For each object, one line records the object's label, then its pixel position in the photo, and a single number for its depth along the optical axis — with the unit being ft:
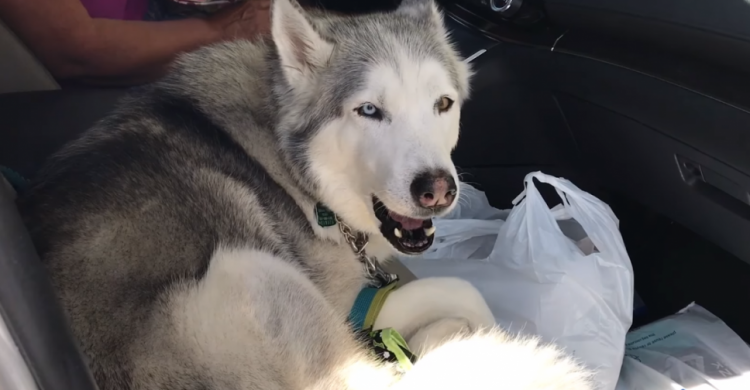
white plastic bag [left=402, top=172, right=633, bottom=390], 1.75
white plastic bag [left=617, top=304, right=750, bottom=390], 1.69
